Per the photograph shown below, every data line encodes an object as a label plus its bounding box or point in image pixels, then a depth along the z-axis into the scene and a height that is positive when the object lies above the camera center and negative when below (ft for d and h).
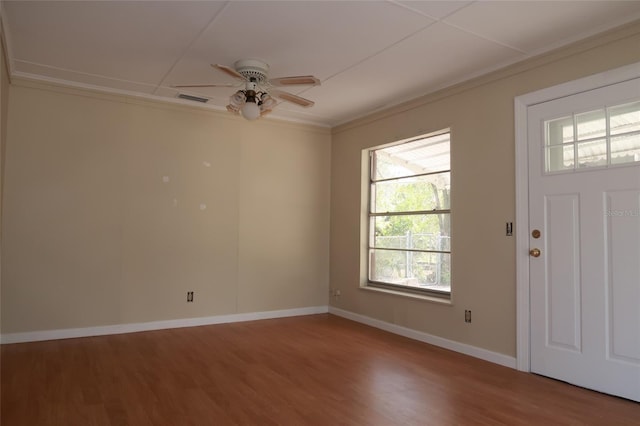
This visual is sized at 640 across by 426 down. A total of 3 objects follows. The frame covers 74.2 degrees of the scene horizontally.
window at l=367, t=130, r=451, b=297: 14.93 +0.48
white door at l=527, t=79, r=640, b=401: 9.74 -0.19
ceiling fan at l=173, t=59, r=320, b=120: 11.75 +3.82
